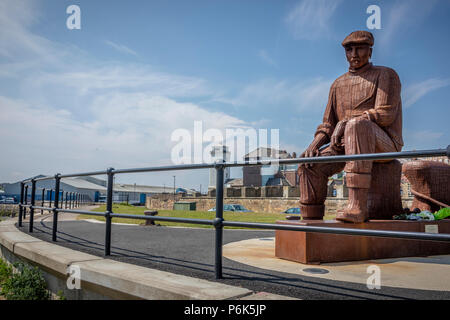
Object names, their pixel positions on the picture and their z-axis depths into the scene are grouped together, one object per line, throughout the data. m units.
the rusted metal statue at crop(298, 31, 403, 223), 4.12
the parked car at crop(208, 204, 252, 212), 35.82
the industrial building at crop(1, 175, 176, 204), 59.93
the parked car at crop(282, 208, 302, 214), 33.65
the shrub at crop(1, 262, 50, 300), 3.53
